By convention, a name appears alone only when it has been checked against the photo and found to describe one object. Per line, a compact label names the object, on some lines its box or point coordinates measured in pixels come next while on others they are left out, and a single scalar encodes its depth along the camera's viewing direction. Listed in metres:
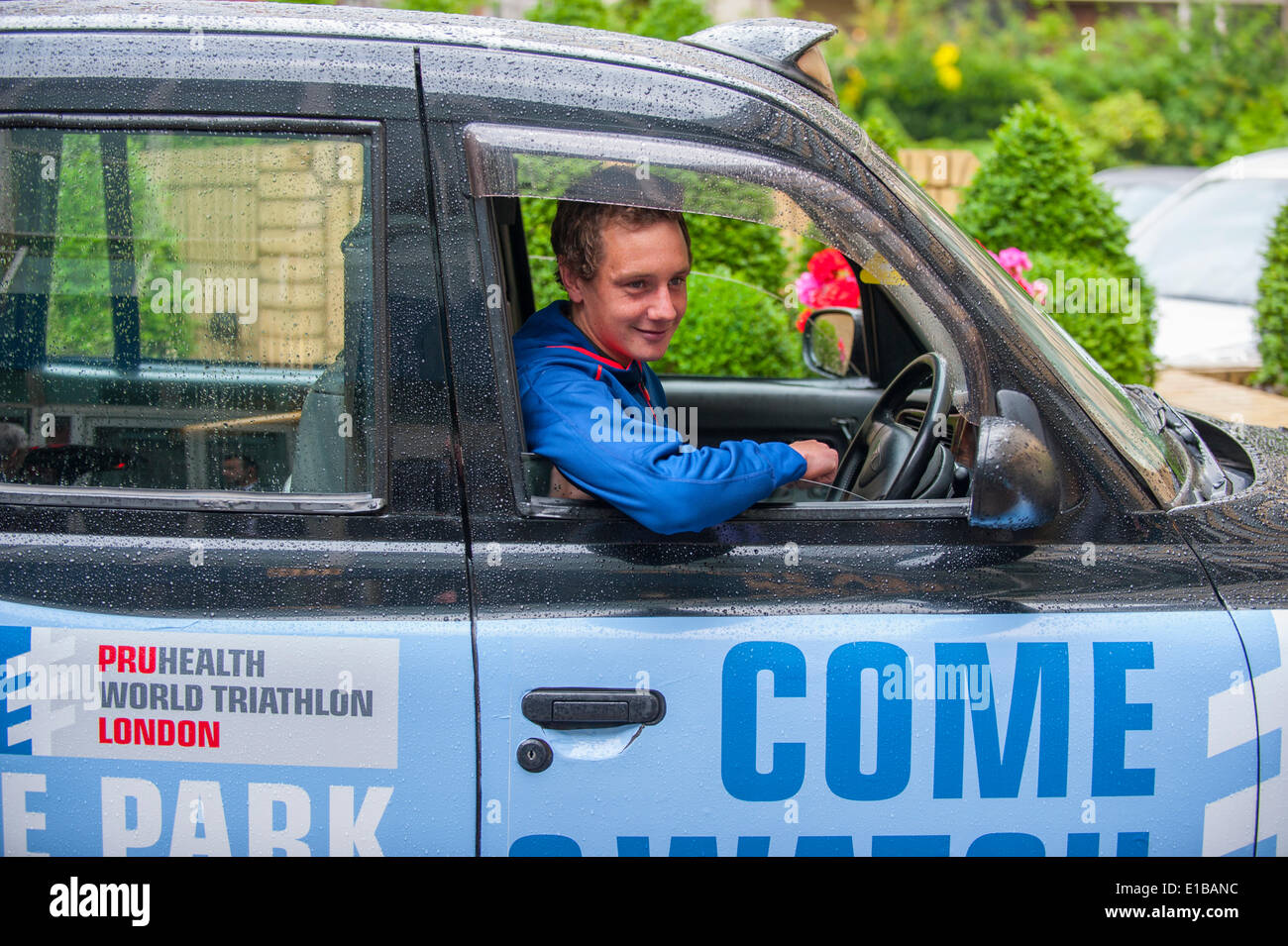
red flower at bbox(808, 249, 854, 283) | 4.67
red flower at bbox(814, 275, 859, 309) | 4.66
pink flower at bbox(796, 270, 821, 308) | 5.39
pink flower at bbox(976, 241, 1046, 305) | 5.83
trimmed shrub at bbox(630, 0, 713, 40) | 7.57
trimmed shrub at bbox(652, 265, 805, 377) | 4.84
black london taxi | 1.71
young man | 1.76
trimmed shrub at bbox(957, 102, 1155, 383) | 6.51
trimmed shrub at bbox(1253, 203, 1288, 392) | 7.26
